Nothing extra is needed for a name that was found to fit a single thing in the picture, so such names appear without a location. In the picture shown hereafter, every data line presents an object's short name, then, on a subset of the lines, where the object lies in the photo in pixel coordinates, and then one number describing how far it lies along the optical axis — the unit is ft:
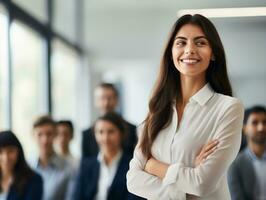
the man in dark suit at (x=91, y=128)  10.09
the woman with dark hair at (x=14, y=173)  9.93
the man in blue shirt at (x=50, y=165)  11.66
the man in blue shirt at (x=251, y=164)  10.20
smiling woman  5.36
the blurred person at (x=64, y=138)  12.39
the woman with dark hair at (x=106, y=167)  9.48
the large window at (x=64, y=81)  16.84
